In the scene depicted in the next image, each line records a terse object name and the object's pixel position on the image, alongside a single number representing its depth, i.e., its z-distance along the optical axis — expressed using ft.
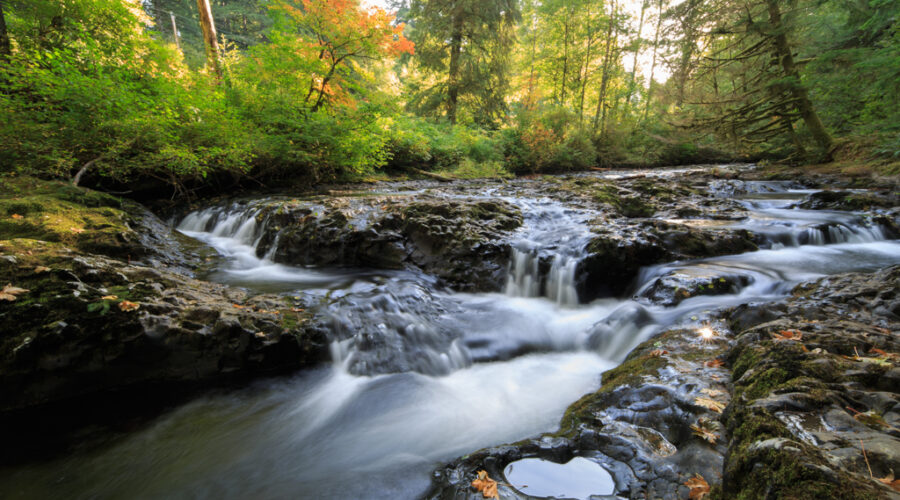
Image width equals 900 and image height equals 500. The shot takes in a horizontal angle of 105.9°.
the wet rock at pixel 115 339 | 8.06
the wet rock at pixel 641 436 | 5.30
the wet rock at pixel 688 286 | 12.64
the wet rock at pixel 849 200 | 19.71
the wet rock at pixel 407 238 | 17.11
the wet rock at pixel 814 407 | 3.50
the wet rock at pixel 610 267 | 15.52
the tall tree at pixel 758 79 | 27.89
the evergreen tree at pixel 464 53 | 48.24
